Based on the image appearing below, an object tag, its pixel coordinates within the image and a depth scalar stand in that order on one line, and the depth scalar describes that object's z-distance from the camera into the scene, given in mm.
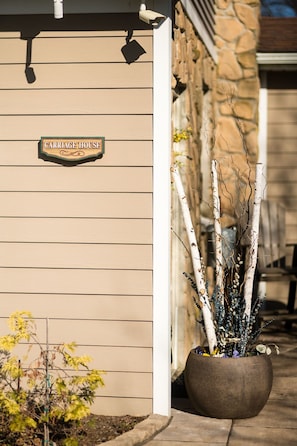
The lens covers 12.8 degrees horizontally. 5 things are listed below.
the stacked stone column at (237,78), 12933
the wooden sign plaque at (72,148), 8155
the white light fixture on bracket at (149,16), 7697
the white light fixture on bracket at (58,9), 7570
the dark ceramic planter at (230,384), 7956
